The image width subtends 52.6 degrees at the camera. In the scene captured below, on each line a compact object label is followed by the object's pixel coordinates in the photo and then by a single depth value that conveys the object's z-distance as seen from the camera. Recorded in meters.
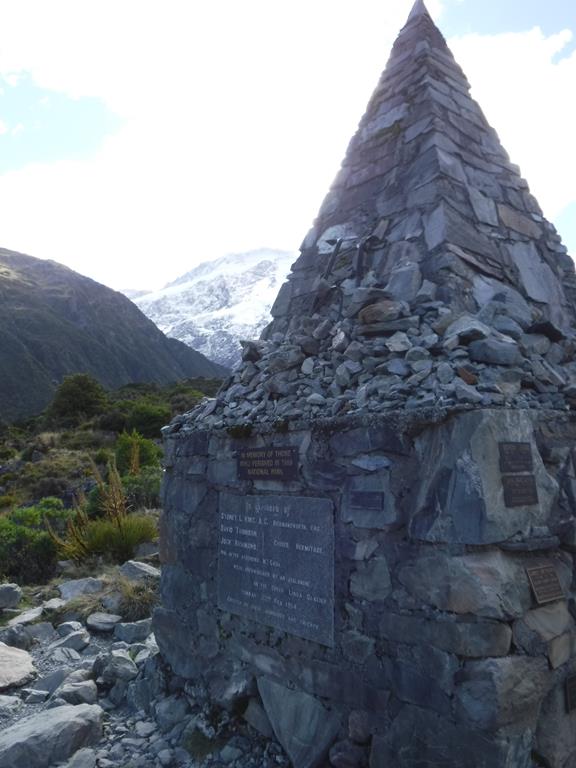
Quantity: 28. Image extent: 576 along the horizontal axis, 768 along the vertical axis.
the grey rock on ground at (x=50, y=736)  3.64
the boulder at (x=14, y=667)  4.92
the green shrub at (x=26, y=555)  8.29
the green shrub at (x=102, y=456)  16.41
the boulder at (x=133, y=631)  5.77
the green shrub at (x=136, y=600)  6.31
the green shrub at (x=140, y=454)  14.10
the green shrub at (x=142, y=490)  11.02
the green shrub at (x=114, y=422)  21.59
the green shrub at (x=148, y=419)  20.03
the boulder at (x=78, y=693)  4.52
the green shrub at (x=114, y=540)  8.28
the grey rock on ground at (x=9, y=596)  6.91
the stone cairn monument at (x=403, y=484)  2.75
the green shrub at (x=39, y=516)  10.04
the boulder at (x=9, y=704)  4.47
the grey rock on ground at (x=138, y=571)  6.99
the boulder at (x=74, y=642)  5.61
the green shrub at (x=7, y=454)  20.33
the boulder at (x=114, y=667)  4.80
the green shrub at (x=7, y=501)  14.07
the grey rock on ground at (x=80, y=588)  6.96
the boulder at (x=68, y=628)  5.91
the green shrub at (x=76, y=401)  24.12
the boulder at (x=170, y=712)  4.19
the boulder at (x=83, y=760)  3.70
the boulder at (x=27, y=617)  6.26
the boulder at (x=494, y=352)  3.23
